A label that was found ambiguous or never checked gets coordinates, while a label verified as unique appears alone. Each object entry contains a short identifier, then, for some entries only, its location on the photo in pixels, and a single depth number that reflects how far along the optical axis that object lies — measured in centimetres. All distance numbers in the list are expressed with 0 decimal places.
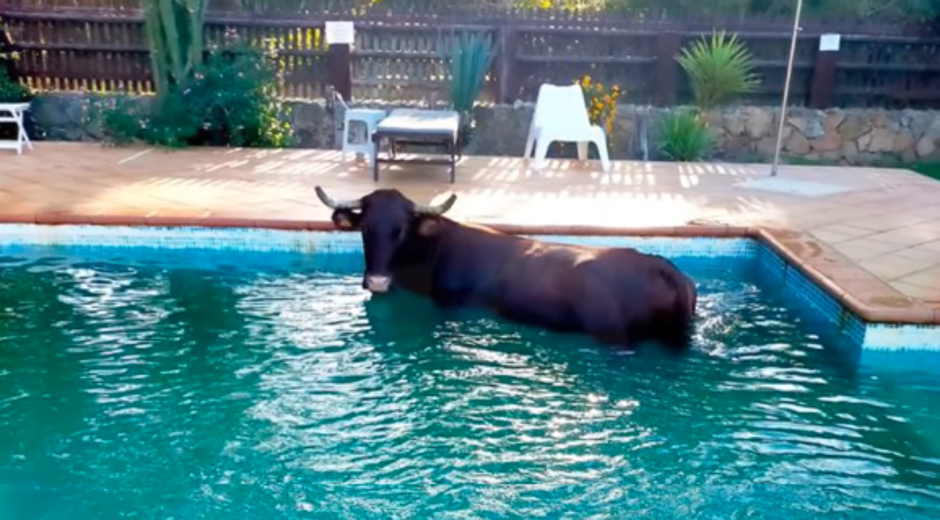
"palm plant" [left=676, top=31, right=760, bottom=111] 941
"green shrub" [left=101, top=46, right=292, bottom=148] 884
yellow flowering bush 912
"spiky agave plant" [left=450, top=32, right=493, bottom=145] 878
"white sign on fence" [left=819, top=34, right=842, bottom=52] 989
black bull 413
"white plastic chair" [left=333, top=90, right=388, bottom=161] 805
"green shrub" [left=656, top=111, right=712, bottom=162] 915
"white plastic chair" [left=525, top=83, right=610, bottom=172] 828
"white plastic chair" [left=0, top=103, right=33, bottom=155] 829
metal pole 757
